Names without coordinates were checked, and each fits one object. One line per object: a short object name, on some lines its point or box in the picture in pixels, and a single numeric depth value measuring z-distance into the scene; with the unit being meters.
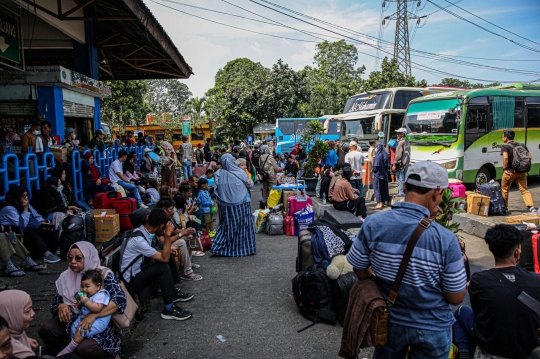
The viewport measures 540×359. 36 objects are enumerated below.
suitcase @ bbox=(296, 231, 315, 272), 4.88
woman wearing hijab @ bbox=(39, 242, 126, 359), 3.22
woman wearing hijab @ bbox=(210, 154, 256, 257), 6.64
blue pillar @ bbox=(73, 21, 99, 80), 12.12
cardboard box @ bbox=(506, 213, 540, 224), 6.61
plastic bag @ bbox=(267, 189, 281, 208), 9.16
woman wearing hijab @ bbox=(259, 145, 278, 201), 10.43
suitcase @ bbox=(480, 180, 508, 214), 8.63
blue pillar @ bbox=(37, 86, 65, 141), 9.85
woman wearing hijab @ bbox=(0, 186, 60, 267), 5.64
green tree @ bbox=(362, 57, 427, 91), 24.72
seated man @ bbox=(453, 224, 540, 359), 2.56
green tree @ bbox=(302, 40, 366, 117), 34.24
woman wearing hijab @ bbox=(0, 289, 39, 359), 2.79
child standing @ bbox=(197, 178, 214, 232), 7.74
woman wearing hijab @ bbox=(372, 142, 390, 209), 10.12
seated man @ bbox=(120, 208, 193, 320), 4.26
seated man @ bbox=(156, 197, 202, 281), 5.49
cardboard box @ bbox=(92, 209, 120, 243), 7.02
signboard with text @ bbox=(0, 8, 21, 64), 7.73
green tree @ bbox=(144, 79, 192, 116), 62.69
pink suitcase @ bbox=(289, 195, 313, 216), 8.15
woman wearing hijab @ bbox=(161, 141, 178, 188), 12.20
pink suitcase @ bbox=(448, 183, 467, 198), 9.20
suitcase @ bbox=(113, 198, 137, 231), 7.60
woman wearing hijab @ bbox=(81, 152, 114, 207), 8.27
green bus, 11.34
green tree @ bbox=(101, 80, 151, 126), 25.25
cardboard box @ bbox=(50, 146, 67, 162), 7.69
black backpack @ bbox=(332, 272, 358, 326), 4.12
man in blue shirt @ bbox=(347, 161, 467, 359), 2.04
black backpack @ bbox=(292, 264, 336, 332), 4.21
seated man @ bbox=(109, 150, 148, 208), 9.31
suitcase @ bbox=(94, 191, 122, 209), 7.76
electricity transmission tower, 31.17
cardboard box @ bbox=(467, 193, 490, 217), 8.39
